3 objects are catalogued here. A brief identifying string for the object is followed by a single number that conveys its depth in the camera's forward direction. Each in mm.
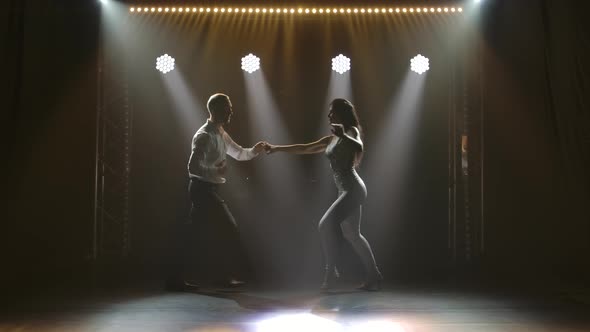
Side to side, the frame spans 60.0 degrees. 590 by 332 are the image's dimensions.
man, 4684
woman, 4527
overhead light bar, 6719
